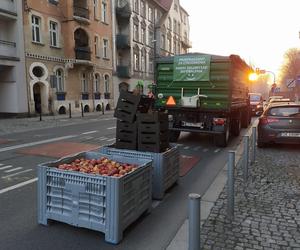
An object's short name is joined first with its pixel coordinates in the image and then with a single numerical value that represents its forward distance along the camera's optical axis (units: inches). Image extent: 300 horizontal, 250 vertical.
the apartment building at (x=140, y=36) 1124.9
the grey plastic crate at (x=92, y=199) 116.6
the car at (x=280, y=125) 303.2
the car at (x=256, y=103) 779.4
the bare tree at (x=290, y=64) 1916.7
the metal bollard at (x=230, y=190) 141.5
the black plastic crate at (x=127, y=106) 174.4
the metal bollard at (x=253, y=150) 248.9
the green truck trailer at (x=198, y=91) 315.9
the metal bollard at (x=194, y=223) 88.3
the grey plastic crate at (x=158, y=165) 162.1
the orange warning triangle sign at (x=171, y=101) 336.0
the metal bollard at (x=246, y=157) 194.2
